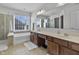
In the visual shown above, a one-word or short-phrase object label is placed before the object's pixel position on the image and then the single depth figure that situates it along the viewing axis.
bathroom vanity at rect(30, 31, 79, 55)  0.97
